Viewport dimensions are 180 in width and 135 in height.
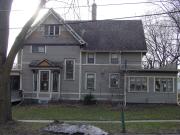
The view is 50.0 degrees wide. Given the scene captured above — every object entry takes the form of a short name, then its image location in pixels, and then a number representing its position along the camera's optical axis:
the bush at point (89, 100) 19.78
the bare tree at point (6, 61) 9.95
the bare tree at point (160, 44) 28.44
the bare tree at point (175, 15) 19.78
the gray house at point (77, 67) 20.20
